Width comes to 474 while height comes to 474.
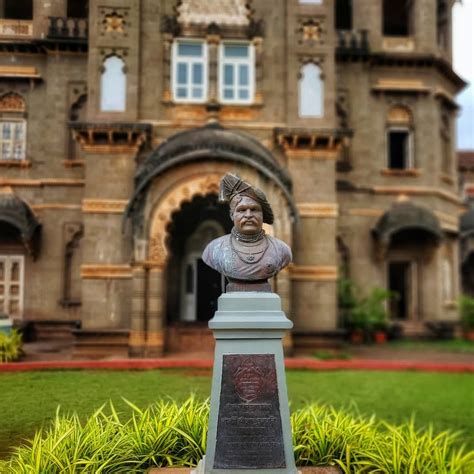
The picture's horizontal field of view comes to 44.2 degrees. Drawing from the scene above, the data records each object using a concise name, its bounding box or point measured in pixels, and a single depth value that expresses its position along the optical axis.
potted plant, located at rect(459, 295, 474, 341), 19.50
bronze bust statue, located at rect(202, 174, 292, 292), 5.80
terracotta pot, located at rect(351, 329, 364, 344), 17.88
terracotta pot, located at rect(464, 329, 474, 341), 19.78
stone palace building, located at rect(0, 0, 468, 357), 13.74
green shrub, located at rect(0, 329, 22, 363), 8.14
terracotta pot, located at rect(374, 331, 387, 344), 18.37
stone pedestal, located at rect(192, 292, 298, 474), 5.50
